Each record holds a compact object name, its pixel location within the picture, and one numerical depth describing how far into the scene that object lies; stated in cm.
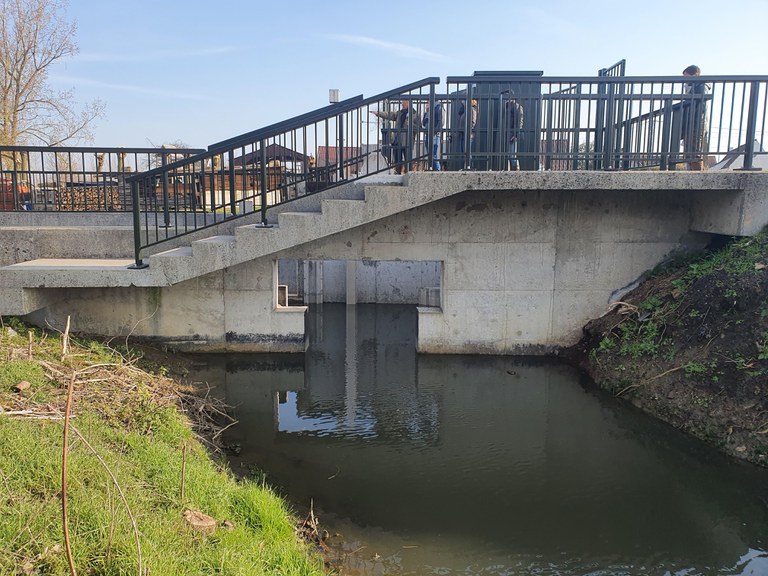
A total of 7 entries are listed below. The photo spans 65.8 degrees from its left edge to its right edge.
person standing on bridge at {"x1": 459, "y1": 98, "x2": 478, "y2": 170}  772
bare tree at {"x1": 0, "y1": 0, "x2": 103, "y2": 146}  1916
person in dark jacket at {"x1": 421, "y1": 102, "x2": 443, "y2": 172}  771
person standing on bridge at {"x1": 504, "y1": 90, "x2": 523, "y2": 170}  793
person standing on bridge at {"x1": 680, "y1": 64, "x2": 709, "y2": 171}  791
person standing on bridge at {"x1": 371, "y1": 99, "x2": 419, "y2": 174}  756
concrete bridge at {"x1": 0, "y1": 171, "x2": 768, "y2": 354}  881
